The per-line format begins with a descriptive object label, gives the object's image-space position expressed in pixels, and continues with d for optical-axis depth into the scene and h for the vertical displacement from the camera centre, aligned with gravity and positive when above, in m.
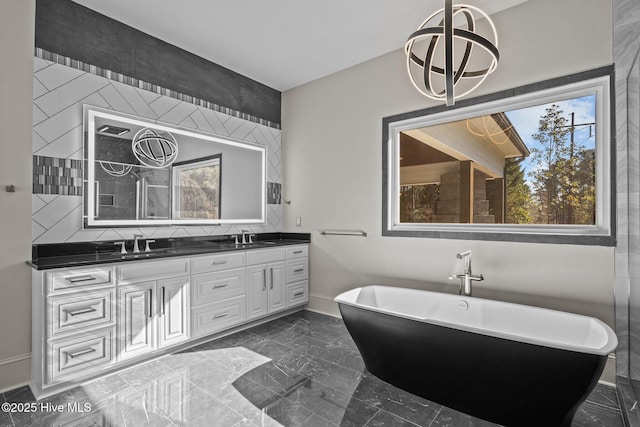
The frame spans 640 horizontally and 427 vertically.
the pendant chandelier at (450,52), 1.70 +1.18
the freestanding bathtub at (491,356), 1.62 -0.81
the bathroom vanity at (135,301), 2.11 -0.69
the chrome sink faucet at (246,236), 3.67 -0.26
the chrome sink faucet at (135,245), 2.84 -0.27
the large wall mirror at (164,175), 2.71 +0.38
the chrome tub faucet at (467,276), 2.64 -0.50
